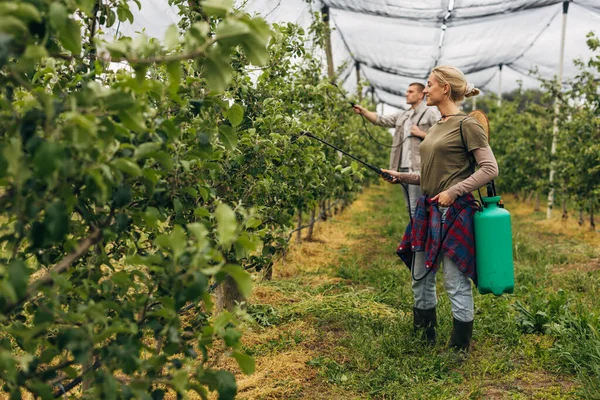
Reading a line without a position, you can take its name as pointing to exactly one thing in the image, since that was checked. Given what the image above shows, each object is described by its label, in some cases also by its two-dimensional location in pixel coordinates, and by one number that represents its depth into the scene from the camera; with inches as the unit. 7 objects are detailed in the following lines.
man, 205.8
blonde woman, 117.3
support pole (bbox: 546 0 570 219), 355.6
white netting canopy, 343.6
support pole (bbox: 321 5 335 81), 316.7
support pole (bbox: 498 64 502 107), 544.4
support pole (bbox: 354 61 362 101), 534.4
